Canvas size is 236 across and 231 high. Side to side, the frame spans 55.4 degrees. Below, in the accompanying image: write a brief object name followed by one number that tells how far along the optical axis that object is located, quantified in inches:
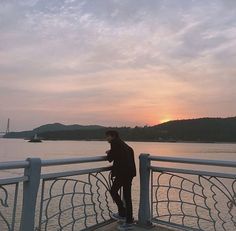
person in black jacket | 133.9
